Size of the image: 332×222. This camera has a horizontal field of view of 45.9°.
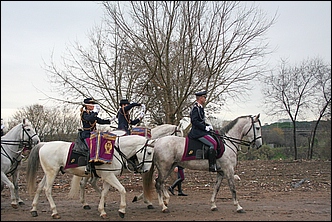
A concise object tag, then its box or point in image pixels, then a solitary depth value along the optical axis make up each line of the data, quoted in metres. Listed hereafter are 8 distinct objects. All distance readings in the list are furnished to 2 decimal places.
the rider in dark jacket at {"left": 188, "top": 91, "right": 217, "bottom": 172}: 9.30
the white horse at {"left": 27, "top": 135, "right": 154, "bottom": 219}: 8.68
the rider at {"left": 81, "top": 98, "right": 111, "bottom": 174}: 9.28
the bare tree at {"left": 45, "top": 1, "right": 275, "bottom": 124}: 12.39
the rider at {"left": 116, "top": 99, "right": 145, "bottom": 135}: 10.30
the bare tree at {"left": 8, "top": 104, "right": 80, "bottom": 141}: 29.84
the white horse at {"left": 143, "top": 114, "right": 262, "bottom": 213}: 9.47
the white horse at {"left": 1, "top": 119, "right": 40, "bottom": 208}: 9.55
